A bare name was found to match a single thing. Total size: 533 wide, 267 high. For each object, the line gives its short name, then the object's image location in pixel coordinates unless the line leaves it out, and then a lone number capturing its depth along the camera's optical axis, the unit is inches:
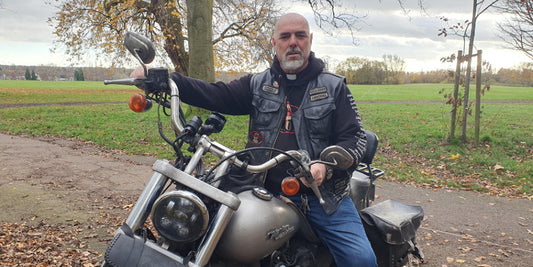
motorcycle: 72.9
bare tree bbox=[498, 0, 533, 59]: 424.8
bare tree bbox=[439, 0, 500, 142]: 385.4
